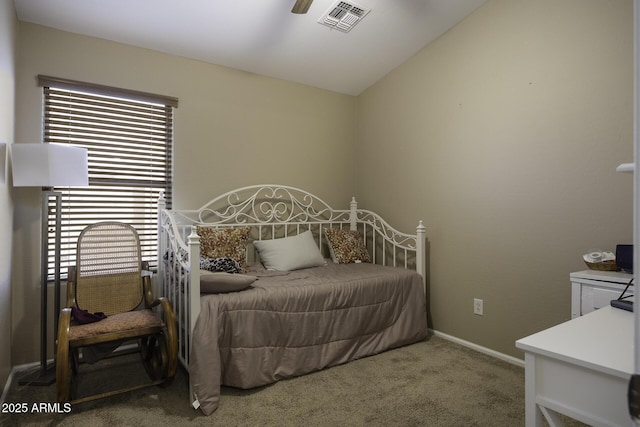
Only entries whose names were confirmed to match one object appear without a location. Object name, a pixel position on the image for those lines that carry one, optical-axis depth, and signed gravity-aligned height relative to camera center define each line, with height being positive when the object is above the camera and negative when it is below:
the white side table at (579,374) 0.76 -0.36
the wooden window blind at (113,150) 2.46 +0.51
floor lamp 1.99 +0.23
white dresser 1.62 -0.34
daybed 2.01 -0.46
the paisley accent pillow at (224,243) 2.73 -0.20
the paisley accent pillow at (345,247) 3.24 -0.28
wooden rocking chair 1.83 -0.56
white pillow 2.89 -0.30
